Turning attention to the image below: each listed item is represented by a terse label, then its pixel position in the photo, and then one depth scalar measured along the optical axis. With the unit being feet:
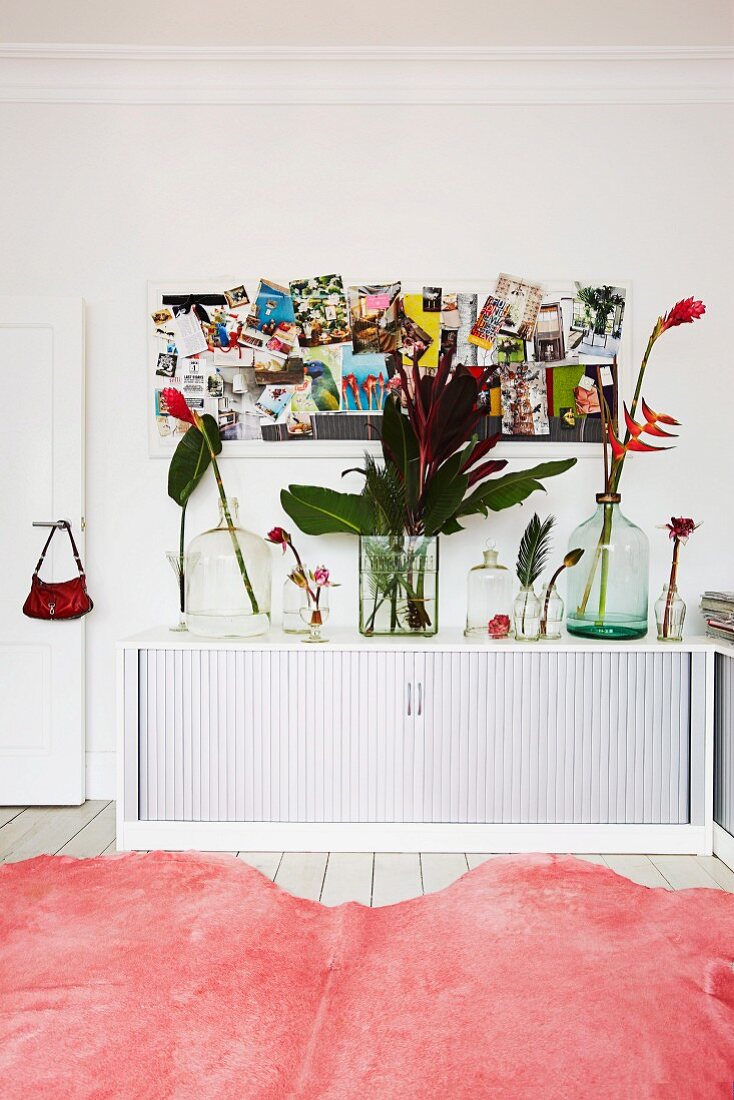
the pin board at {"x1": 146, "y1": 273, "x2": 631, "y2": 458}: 10.07
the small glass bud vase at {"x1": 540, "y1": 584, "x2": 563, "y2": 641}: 9.00
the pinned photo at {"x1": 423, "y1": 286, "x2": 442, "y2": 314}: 10.09
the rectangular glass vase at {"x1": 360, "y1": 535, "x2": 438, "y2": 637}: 8.93
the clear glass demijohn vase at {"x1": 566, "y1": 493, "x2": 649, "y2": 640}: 9.11
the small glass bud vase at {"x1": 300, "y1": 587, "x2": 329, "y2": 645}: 8.78
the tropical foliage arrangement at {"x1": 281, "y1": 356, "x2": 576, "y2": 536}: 8.95
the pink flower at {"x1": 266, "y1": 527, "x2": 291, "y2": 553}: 9.21
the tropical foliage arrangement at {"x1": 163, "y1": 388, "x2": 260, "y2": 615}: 9.71
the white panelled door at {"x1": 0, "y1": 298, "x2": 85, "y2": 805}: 10.07
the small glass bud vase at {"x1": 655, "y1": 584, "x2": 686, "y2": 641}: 8.91
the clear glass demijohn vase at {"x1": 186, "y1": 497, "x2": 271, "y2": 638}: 9.63
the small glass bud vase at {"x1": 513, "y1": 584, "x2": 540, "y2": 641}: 8.93
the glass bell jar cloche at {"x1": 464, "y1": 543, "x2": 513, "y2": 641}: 9.44
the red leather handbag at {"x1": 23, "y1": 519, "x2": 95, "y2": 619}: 9.90
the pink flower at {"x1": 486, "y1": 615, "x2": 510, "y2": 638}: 8.92
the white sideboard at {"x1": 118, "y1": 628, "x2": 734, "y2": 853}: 8.50
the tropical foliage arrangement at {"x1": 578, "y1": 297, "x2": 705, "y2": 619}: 8.80
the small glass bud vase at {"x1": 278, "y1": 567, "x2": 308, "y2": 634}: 9.34
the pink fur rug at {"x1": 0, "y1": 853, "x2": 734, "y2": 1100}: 4.72
